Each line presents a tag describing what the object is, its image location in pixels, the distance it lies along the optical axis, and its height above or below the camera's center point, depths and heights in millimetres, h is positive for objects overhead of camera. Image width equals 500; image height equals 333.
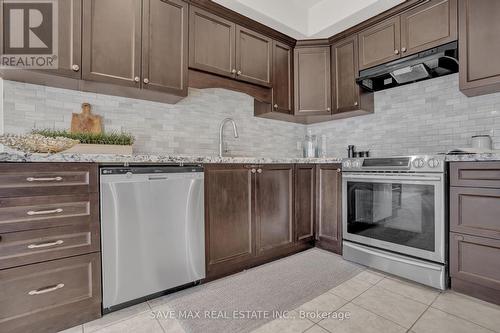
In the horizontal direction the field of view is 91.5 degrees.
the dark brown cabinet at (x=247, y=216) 1859 -405
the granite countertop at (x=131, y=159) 1197 +59
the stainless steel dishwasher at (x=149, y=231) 1428 -402
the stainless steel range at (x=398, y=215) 1766 -394
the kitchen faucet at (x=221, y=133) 2462 +358
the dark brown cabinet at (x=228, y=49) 2117 +1136
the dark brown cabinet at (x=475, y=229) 1552 -410
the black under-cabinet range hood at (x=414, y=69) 2012 +915
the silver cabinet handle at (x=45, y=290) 1228 -625
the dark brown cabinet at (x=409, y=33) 2027 +1241
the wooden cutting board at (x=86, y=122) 1826 +356
